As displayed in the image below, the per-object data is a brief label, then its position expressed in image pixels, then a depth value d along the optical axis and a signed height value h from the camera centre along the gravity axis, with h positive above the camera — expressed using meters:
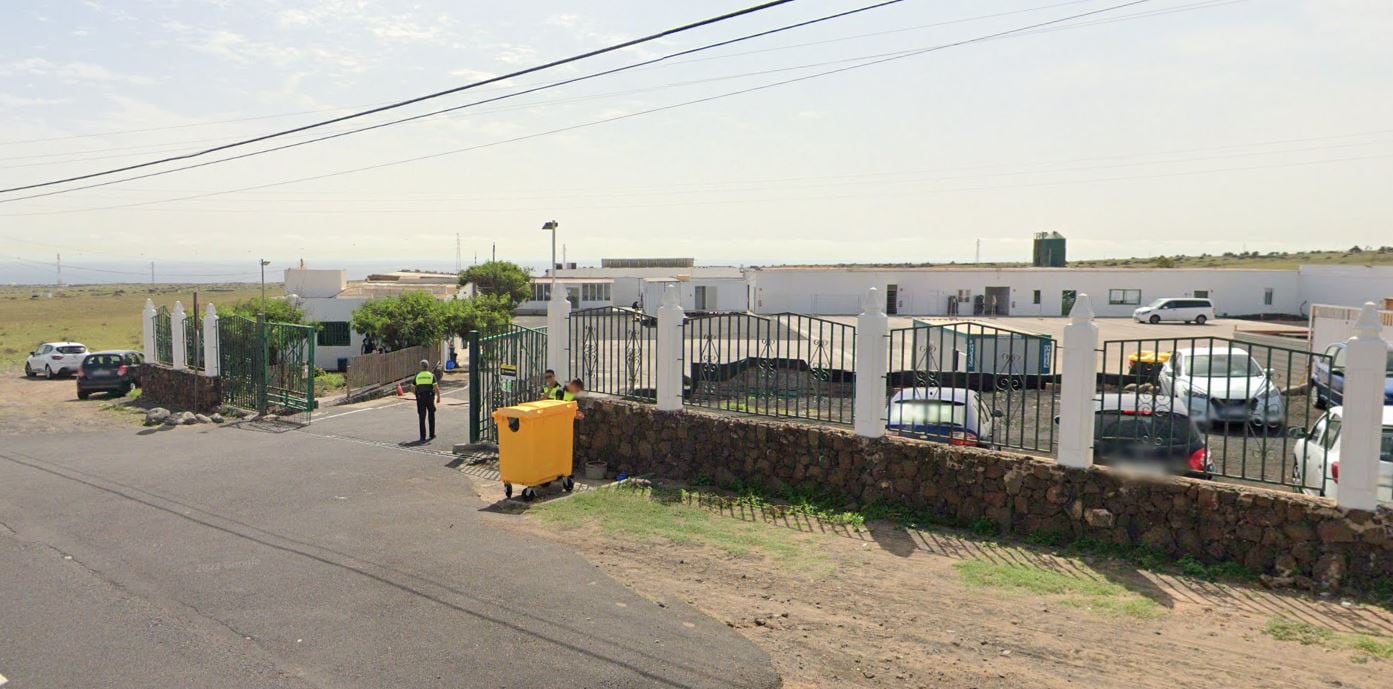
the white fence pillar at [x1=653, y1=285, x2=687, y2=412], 12.54 -1.13
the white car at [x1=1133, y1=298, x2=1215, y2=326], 49.84 -1.81
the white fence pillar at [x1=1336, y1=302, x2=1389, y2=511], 8.09 -1.25
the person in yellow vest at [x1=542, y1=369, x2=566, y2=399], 13.04 -1.66
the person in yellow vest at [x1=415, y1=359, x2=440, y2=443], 16.55 -2.20
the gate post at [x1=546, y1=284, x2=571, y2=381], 13.92 -0.96
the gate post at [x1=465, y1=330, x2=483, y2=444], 14.81 -1.97
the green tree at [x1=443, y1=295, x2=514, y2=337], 31.00 -1.60
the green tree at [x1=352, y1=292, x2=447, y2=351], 29.25 -1.61
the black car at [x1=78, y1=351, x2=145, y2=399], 24.92 -2.89
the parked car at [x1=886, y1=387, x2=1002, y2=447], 10.70 -1.67
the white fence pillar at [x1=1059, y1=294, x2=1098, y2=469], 9.44 -1.18
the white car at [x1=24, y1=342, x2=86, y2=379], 33.12 -3.35
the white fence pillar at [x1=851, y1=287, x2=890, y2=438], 10.79 -1.08
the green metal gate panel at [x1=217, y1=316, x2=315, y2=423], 20.08 -2.17
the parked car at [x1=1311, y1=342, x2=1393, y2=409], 16.45 -1.99
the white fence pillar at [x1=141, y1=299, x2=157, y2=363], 23.86 -1.58
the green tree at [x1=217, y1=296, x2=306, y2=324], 28.44 -1.30
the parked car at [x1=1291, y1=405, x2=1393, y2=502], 8.59 -1.74
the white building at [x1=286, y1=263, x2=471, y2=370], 35.91 -1.23
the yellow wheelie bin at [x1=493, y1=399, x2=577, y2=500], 11.73 -2.19
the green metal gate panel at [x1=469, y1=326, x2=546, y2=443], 14.80 -1.53
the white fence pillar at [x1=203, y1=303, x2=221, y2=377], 21.11 -1.81
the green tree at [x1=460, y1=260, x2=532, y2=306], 51.50 -0.51
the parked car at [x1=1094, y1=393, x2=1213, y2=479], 9.31 -1.66
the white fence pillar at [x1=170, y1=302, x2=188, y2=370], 22.59 -1.80
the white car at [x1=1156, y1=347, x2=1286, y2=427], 8.38 -1.47
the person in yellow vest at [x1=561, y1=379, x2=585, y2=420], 13.18 -1.67
